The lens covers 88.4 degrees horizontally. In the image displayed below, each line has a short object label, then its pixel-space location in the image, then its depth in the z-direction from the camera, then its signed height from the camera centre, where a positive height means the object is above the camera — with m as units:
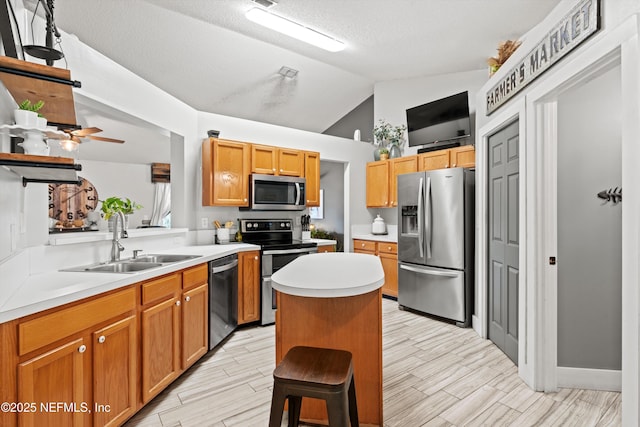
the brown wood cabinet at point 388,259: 4.56 -0.64
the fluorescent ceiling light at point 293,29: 3.35 +2.02
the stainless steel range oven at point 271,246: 3.57 -0.37
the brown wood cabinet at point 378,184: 5.07 +0.47
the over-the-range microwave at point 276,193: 3.90 +0.26
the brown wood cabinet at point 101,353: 1.28 -0.68
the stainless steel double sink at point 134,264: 2.18 -0.37
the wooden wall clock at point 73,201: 6.27 +0.26
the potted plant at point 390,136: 5.09 +1.23
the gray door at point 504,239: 2.65 -0.23
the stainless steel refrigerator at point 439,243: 3.55 -0.34
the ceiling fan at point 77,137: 3.25 +0.82
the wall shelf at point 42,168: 1.39 +0.22
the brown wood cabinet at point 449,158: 3.92 +0.70
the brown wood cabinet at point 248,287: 3.42 -0.77
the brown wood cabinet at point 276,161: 3.96 +0.67
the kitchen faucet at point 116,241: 2.42 -0.20
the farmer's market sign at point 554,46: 1.71 +1.03
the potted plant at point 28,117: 1.49 +0.45
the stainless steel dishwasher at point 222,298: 2.86 -0.78
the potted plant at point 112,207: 2.47 +0.05
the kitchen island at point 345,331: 1.79 -0.64
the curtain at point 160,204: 7.40 +0.23
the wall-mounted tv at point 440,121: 4.17 +1.26
